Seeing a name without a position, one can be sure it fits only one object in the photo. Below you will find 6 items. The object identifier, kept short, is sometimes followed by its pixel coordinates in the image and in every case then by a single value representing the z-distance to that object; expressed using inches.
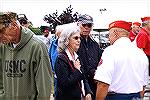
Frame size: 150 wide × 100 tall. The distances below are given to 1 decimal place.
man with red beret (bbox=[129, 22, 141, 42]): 278.8
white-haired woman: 141.1
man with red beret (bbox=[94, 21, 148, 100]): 129.8
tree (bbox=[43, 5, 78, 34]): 646.9
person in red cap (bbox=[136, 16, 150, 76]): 244.5
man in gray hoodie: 118.6
